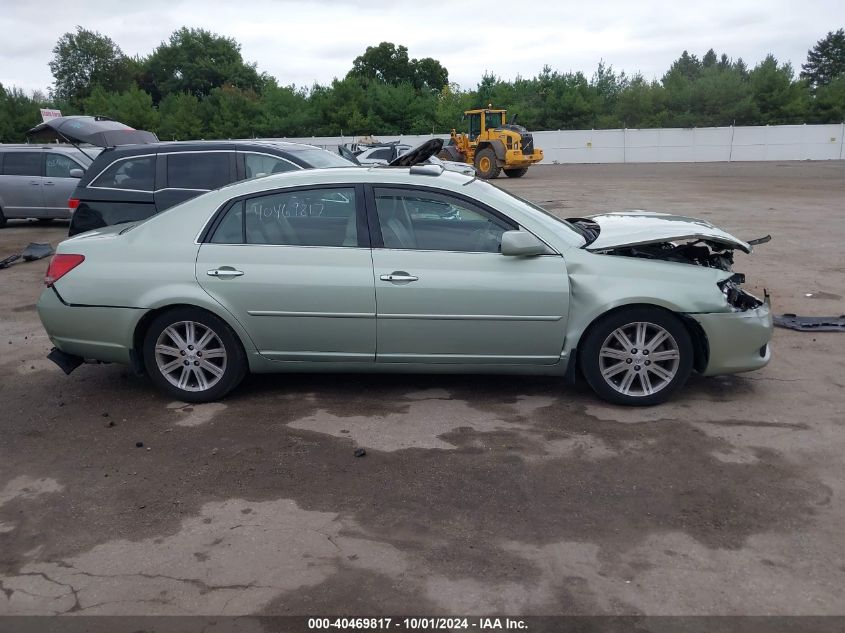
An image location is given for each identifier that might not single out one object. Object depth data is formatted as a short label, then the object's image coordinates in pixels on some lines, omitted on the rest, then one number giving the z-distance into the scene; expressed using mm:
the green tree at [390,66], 81562
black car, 8867
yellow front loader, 31844
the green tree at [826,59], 94938
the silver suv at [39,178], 15242
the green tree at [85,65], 85812
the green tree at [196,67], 78688
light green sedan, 5125
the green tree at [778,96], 53250
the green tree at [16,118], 50000
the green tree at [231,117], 54406
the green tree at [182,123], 53281
